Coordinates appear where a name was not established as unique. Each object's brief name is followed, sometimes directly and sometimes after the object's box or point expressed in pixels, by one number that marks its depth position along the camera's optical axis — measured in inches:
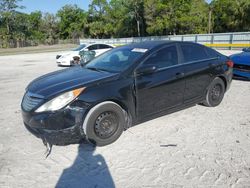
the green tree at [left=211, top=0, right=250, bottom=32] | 1507.8
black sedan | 131.6
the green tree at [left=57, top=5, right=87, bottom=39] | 2815.0
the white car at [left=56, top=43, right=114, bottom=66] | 518.3
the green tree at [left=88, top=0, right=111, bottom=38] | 2480.6
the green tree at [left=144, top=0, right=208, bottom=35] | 1565.0
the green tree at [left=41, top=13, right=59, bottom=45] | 2877.5
